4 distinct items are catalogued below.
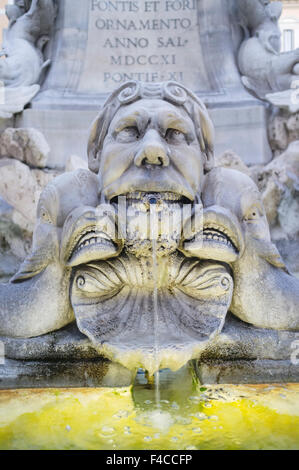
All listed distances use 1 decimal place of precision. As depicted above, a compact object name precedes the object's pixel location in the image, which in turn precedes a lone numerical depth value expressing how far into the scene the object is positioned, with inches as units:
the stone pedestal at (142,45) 230.5
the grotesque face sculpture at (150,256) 83.1
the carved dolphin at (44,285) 88.6
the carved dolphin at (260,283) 88.9
